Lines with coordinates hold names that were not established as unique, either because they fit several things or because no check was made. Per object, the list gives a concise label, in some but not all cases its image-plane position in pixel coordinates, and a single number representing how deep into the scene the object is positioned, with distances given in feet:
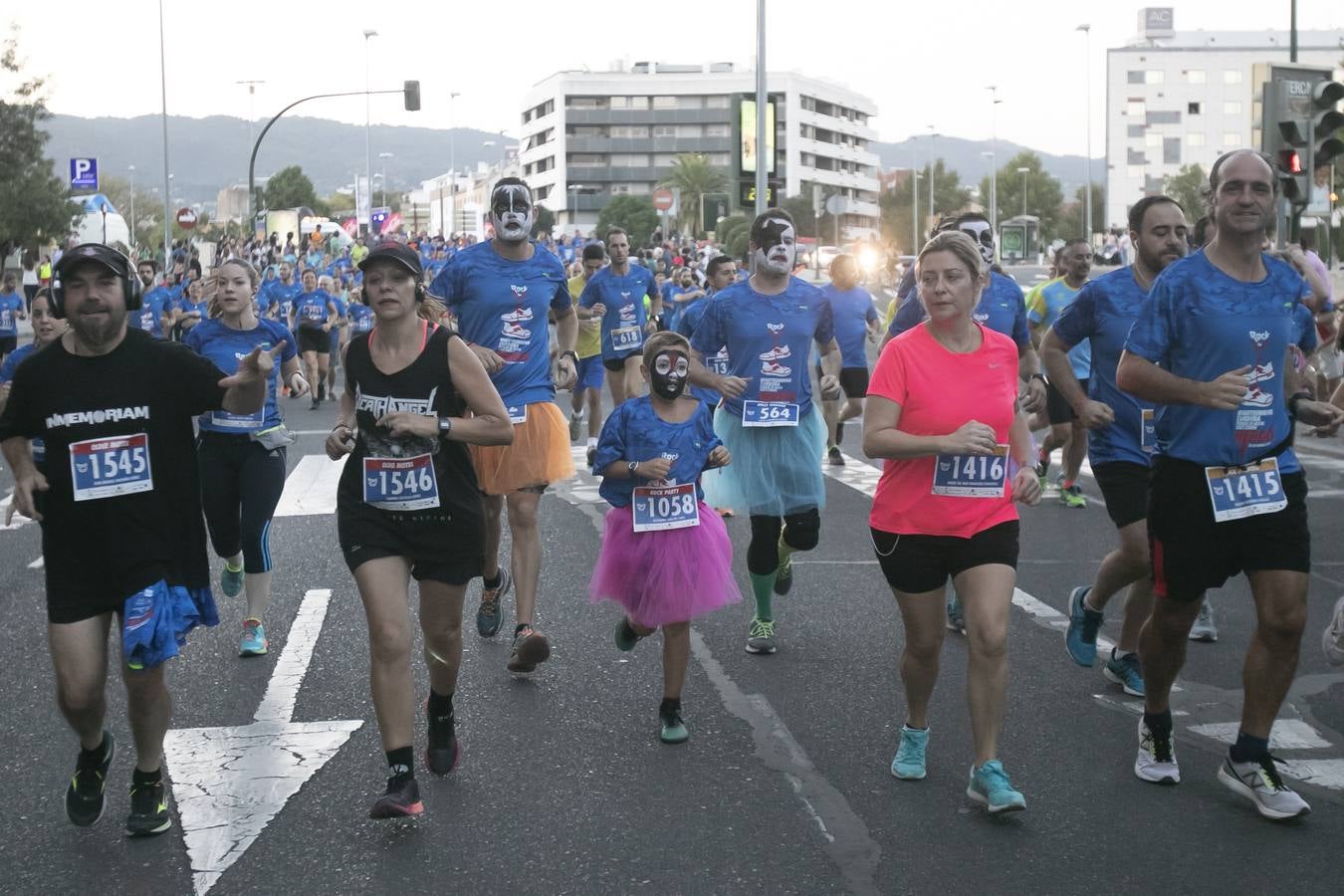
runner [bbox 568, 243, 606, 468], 56.39
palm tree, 413.59
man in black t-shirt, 16.94
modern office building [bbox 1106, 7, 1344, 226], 482.28
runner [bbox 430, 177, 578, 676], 26.58
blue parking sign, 139.54
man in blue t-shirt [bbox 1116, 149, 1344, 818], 17.71
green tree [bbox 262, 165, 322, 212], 481.46
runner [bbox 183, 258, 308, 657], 26.40
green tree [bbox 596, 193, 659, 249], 419.95
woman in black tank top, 17.78
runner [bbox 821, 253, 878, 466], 51.24
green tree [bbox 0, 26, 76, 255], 138.10
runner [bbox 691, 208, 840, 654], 26.16
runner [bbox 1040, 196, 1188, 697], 22.95
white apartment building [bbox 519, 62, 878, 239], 531.50
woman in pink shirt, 17.80
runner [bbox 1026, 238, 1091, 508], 35.55
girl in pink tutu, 21.06
